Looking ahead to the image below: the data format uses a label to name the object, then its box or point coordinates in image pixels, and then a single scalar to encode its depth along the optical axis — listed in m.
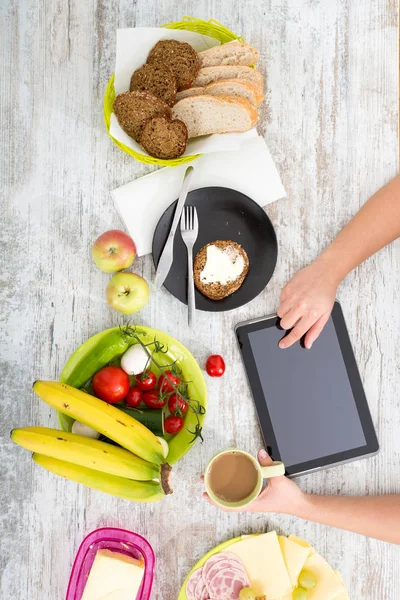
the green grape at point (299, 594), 1.05
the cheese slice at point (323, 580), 1.08
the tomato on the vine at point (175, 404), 1.06
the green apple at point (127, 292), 1.06
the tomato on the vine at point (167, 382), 1.06
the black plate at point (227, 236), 1.08
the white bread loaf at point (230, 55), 1.04
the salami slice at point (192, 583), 1.08
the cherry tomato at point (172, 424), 1.06
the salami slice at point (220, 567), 1.08
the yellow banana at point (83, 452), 0.95
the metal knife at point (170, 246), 1.06
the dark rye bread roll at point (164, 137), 1.00
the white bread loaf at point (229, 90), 1.03
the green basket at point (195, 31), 1.04
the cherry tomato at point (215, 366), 1.10
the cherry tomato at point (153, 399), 1.07
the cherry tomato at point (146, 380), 1.07
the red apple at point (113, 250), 1.06
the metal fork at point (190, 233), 1.06
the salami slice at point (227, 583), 1.06
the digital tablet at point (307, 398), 1.10
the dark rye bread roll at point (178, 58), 1.02
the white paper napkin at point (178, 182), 1.11
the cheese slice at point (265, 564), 1.06
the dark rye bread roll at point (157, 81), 1.02
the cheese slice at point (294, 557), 1.08
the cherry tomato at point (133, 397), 1.08
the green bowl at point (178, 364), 1.07
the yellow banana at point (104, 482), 0.98
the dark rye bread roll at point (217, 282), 1.07
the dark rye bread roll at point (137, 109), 1.00
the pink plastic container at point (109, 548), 1.08
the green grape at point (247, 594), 1.03
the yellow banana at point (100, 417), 0.97
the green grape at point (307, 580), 1.06
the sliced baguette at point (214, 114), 1.01
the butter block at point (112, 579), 1.03
